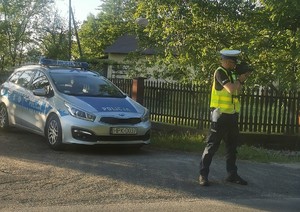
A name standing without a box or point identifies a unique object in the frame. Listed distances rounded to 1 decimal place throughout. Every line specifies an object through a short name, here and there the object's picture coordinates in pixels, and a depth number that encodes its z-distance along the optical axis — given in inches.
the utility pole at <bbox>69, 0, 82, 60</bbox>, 1428.4
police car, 341.4
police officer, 258.7
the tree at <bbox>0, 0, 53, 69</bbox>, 1593.3
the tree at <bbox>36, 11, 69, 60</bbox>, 1411.8
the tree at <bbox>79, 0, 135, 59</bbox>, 2259.2
